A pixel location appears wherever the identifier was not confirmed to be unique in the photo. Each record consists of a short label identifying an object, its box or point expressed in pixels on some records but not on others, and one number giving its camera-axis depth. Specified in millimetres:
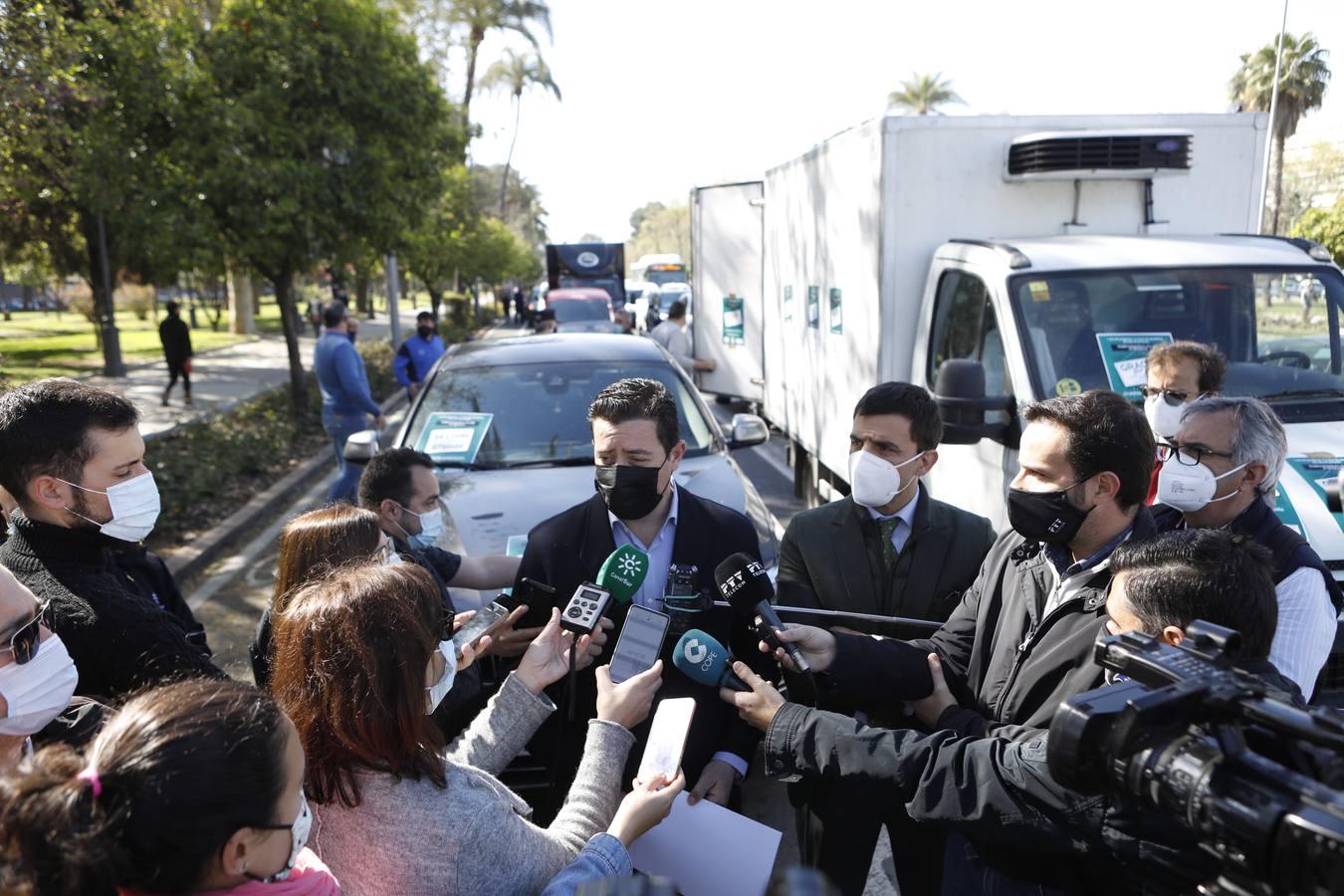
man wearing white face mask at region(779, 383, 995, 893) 2998
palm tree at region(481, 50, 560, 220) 45938
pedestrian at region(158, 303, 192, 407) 15828
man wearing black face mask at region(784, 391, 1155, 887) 2268
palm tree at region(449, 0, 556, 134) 33906
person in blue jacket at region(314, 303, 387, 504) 8195
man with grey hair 2646
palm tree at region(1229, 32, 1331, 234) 35125
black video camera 1074
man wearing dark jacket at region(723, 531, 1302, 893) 1748
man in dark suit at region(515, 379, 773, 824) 2656
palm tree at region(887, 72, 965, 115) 52062
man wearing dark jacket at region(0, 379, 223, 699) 2197
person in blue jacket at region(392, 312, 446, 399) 10906
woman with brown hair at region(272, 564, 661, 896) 1715
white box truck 4676
